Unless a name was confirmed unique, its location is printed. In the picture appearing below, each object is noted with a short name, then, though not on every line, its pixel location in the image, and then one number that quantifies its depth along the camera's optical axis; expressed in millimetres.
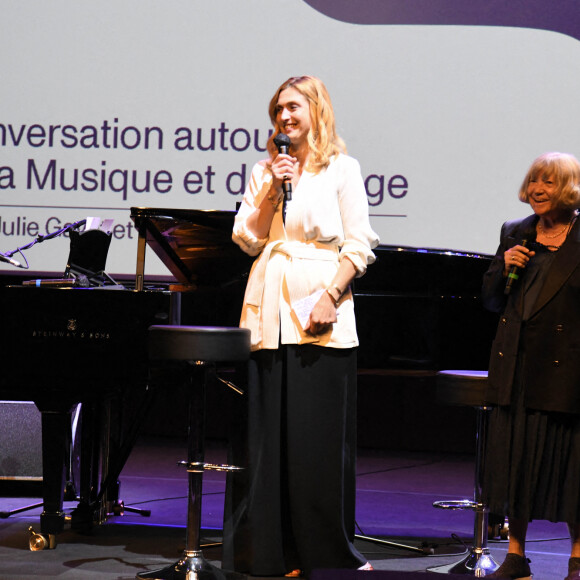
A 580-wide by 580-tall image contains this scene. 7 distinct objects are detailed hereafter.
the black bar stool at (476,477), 6805
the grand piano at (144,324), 7090
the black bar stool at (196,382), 6059
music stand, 8055
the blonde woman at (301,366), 6336
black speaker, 8977
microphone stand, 7680
